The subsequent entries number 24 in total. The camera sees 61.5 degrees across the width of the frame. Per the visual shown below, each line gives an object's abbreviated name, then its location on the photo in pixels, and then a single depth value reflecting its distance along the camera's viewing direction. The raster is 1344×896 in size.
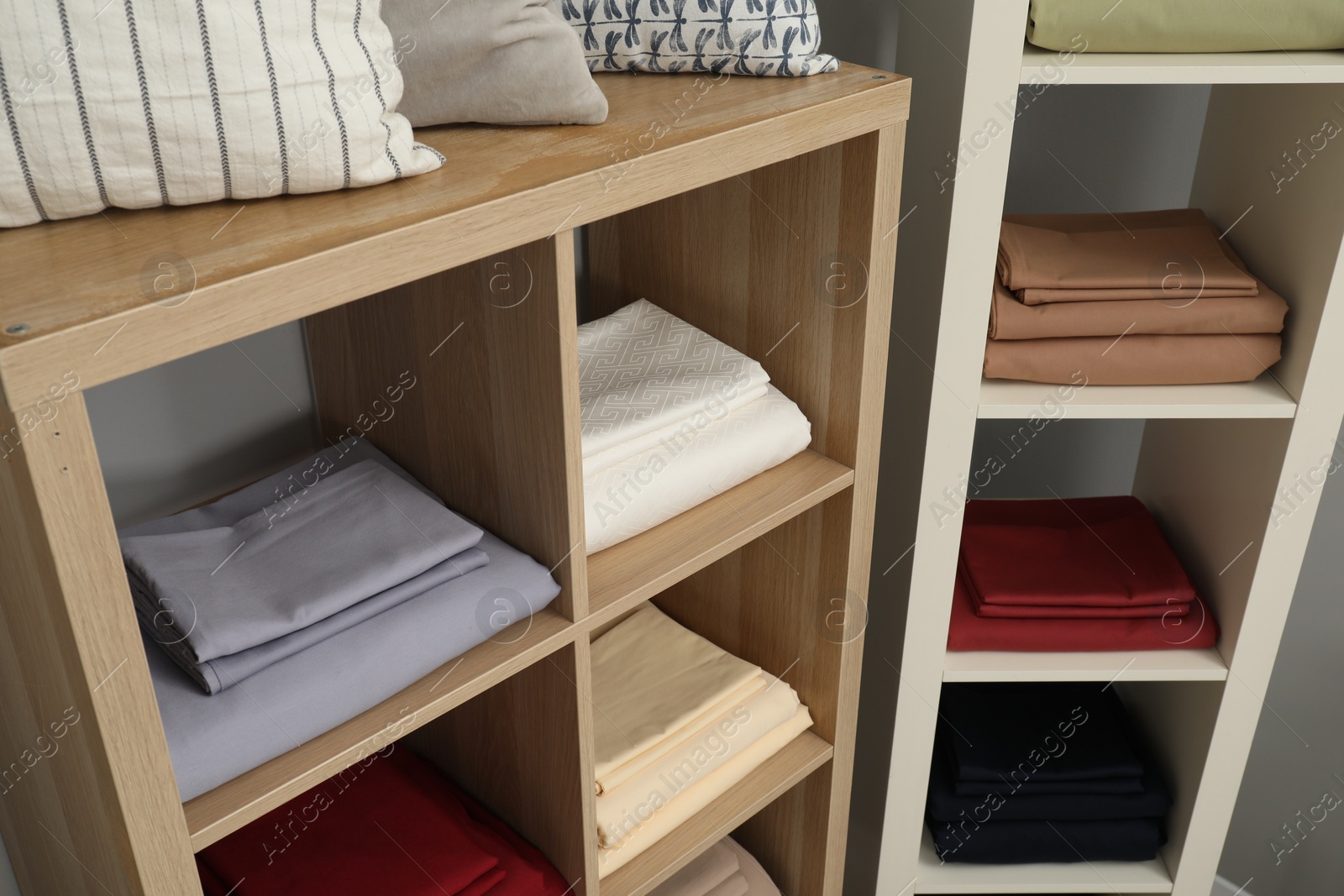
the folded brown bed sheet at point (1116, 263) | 1.28
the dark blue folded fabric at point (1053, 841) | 1.59
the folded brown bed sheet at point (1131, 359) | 1.28
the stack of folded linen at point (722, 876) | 1.40
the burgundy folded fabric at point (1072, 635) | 1.45
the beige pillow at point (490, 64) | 0.86
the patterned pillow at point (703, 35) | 1.01
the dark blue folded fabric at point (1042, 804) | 1.59
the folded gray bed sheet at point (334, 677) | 0.80
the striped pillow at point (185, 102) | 0.66
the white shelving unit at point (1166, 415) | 1.14
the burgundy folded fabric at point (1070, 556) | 1.46
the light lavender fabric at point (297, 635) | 0.82
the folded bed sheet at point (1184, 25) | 1.09
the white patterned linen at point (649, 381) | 1.09
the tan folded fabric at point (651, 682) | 1.27
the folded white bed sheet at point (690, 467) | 1.05
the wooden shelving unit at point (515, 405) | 0.66
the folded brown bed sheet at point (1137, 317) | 1.27
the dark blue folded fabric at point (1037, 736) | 1.60
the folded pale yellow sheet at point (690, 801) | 1.19
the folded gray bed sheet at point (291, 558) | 0.85
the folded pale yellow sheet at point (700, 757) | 1.18
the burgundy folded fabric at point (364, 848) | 1.05
